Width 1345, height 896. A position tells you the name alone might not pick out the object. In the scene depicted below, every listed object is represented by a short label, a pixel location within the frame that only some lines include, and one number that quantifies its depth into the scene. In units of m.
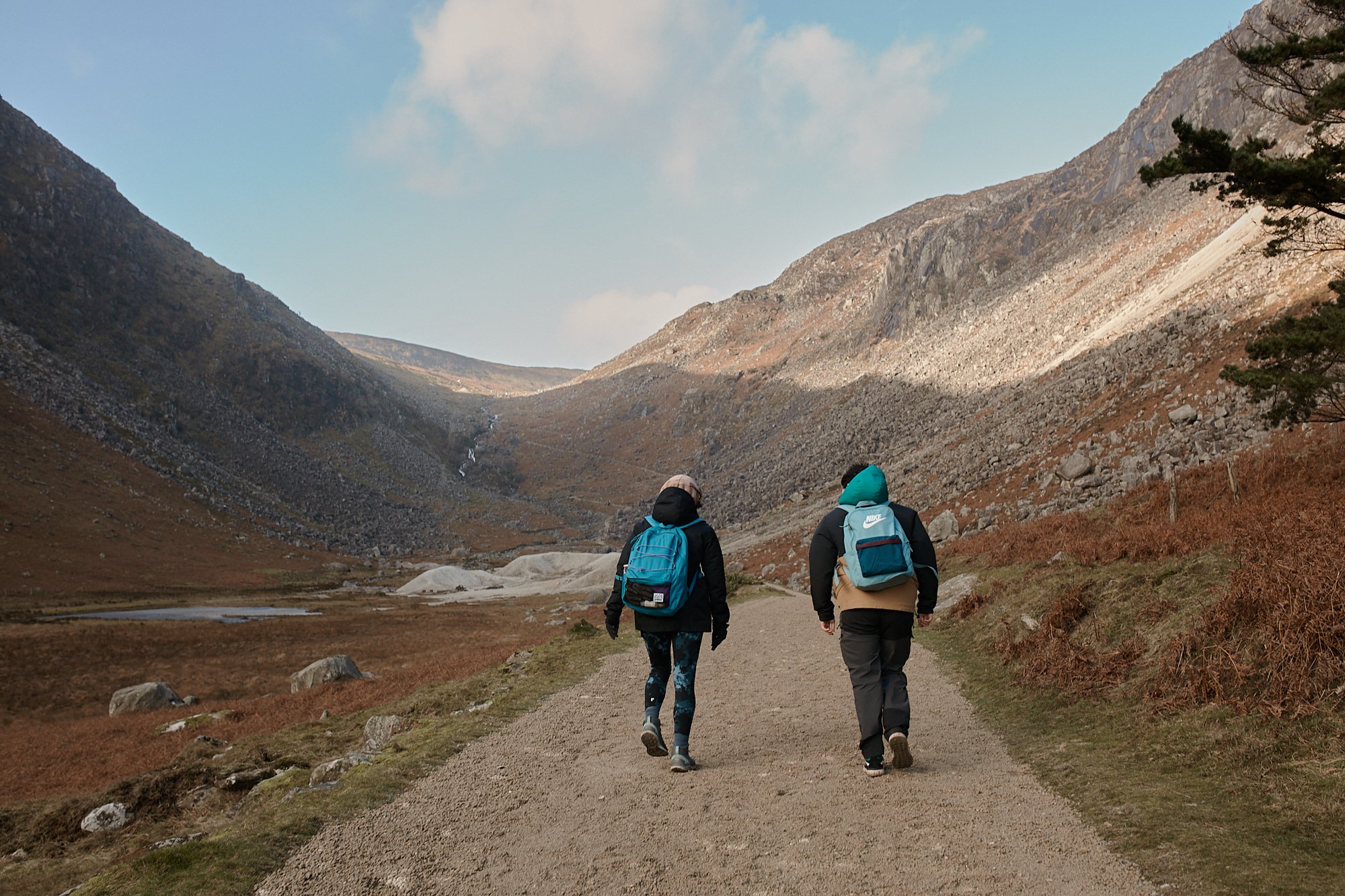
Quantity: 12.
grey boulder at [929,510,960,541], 31.55
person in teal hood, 7.48
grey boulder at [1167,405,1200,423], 27.22
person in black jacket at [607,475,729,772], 8.22
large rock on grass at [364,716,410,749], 13.08
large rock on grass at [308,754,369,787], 9.14
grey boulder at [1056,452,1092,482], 29.18
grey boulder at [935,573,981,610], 18.82
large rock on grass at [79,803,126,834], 11.50
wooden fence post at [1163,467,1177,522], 15.94
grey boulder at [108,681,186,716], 24.81
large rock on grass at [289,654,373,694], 25.42
